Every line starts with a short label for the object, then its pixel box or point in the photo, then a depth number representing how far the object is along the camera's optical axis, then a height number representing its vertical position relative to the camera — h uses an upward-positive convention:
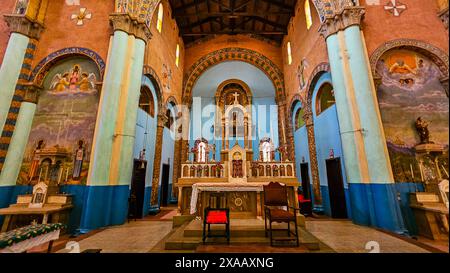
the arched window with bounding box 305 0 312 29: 8.78 +7.68
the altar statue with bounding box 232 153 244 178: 5.87 +0.38
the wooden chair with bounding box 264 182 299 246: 4.00 -0.39
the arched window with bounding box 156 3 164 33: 8.86 +7.68
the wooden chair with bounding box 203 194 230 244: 3.62 -0.78
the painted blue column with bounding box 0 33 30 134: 5.85 +3.53
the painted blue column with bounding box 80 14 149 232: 5.33 +1.34
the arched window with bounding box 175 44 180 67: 11.87 +7.76
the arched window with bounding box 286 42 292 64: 11.68 +7.91
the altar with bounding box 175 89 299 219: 5.21 -0.08
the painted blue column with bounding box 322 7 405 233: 4.92 +1.36
